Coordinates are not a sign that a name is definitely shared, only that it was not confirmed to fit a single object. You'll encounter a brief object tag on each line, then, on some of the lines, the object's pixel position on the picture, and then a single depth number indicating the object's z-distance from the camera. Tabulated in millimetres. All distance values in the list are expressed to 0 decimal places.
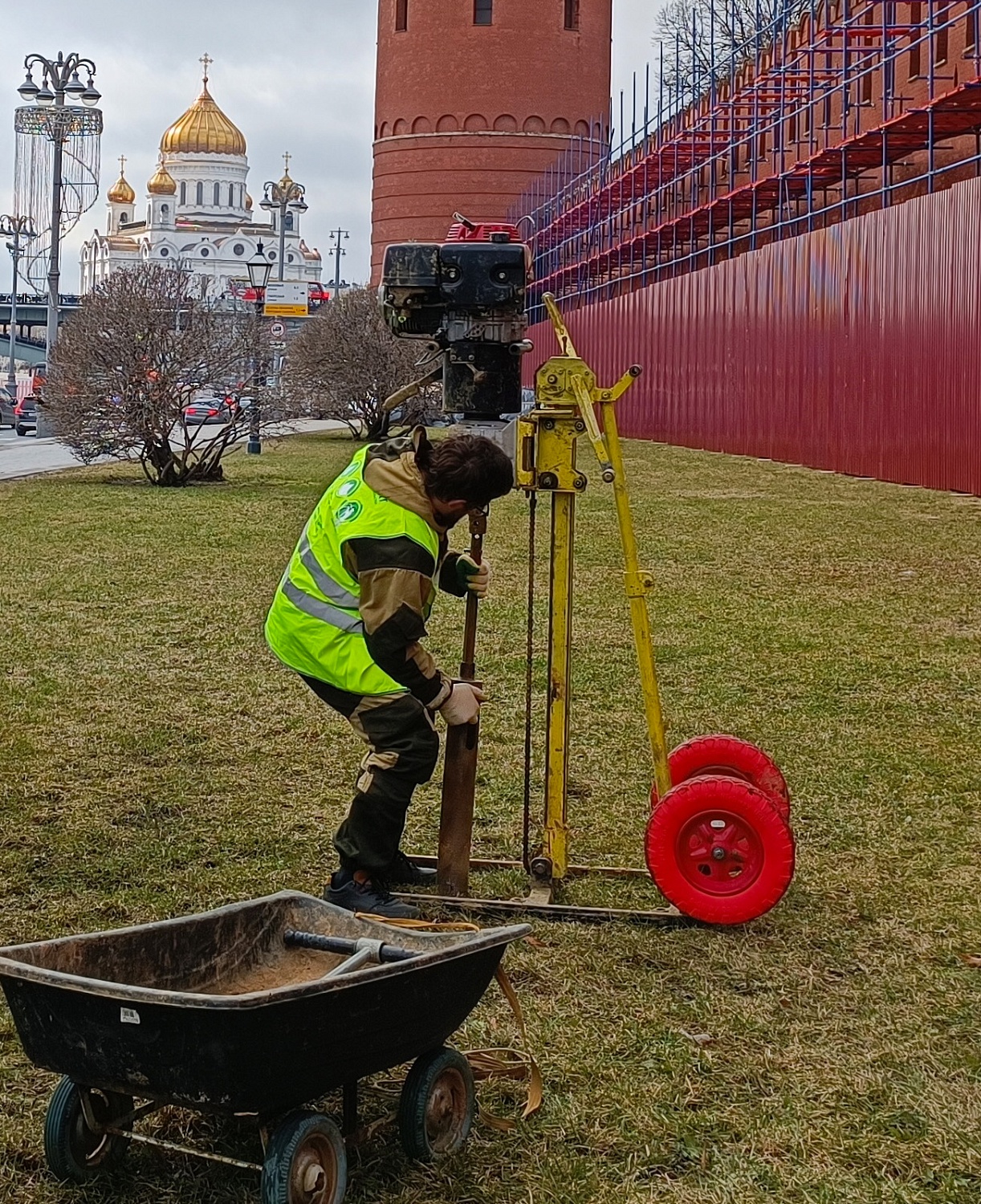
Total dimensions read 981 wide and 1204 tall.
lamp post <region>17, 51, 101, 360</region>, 35438
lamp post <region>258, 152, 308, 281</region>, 71394
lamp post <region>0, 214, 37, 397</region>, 66062
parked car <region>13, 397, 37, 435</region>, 42688
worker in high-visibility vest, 4148
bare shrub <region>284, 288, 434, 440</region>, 32656
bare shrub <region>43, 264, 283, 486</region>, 20203
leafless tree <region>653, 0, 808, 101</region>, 32469
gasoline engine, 4414
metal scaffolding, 23453
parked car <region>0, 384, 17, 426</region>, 44091
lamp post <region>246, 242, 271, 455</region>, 30625
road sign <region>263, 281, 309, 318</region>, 50969
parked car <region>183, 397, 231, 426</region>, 21766
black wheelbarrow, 2842
